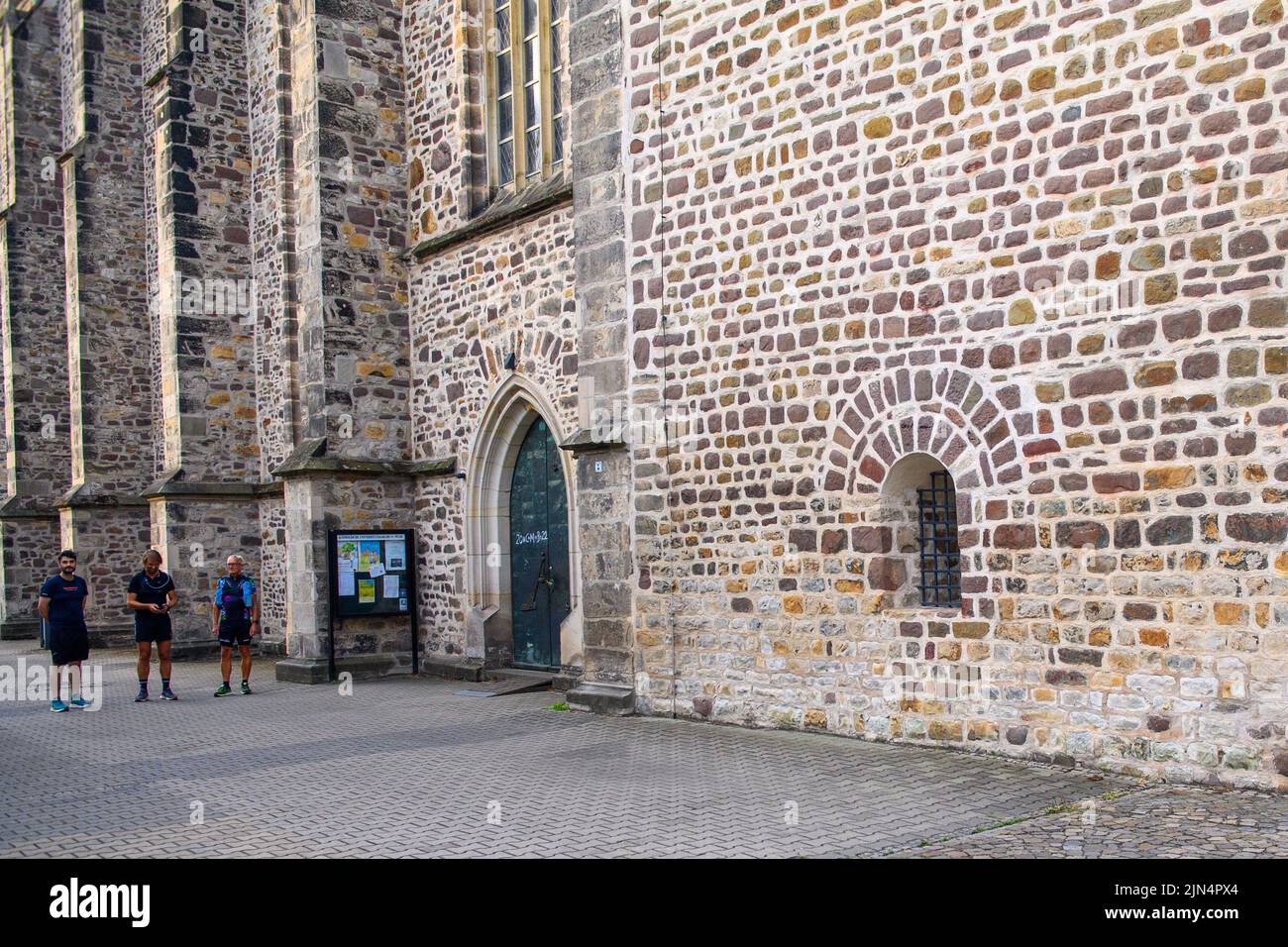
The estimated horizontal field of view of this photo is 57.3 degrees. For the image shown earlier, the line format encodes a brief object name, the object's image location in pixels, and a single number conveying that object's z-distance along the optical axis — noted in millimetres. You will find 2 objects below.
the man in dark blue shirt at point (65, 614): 11812
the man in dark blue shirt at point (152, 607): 12555
